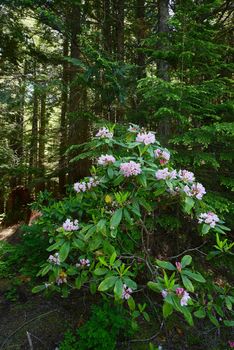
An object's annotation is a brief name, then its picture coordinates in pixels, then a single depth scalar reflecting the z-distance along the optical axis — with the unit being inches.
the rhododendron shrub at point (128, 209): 92.4
